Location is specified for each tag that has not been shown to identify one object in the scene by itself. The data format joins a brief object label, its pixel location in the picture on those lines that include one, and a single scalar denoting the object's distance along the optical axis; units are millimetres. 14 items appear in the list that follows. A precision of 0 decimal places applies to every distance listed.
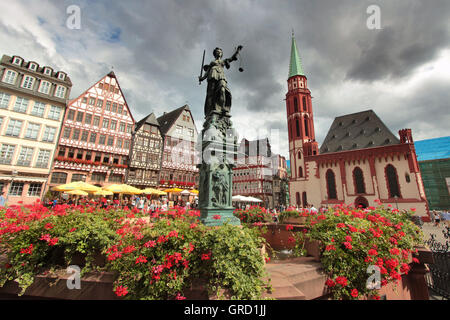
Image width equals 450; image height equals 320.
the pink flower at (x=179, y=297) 2316
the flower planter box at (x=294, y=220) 7162
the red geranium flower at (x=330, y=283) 2965
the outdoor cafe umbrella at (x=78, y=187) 14008
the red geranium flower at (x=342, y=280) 2830
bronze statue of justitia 6914
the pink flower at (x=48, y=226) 3040
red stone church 30312
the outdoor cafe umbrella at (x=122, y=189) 15034
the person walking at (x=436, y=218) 23873
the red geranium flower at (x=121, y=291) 2281
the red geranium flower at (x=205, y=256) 2515
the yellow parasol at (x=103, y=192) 14536
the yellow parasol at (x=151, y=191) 17881
